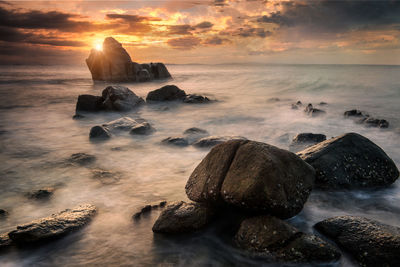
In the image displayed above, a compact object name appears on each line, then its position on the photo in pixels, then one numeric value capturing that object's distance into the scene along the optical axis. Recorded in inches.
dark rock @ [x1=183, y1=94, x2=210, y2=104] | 612.4
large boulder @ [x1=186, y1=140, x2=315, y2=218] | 131.0
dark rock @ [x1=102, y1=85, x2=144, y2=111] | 517.7
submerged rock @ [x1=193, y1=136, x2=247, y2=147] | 286.4
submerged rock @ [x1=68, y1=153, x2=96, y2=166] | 253.6
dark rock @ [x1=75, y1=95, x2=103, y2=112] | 507.5
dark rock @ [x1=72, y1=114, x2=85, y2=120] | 458.9
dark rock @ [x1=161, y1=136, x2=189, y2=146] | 299.9
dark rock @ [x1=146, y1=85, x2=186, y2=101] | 636.1
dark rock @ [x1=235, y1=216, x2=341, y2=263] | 115.5
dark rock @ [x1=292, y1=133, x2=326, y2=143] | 293.2
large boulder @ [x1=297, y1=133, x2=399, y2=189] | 183.9
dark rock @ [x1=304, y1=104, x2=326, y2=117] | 476.5
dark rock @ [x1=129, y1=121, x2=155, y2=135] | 345.3
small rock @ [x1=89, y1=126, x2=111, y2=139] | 329.2
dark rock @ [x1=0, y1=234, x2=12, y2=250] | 131.3
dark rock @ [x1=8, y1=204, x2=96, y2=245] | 133.3
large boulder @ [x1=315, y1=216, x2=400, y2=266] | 111.0
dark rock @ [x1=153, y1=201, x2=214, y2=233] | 139.0
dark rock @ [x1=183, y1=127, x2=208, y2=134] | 351.3
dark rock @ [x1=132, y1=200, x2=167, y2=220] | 159.2
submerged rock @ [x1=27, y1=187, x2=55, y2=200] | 186.0
